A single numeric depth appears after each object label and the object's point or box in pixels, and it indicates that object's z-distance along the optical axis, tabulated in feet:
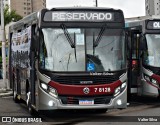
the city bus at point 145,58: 52.44
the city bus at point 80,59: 37.83
